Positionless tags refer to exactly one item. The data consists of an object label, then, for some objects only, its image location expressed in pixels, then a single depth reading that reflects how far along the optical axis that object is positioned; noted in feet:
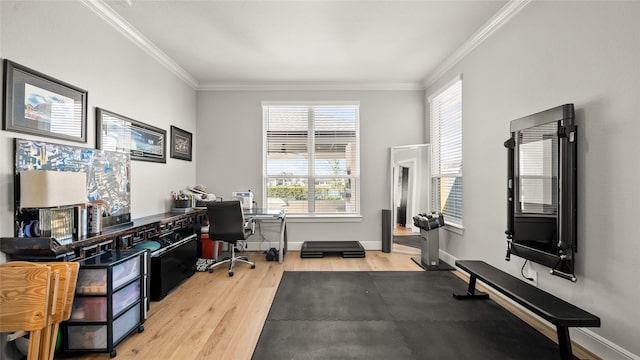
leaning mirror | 14.97
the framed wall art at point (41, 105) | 6.23
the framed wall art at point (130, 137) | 9.03
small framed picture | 13.55
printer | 14.80
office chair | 12.03
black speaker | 15.64
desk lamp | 6.12
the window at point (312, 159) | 16.44
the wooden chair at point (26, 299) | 5.16
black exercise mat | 6.66
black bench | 5.63
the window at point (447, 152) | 12.68
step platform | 14.64
